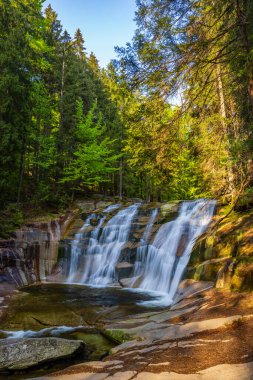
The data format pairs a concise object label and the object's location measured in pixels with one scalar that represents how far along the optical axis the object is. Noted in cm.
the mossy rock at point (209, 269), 816
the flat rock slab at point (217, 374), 298
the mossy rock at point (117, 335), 581
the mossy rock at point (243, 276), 622
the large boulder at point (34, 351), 511
